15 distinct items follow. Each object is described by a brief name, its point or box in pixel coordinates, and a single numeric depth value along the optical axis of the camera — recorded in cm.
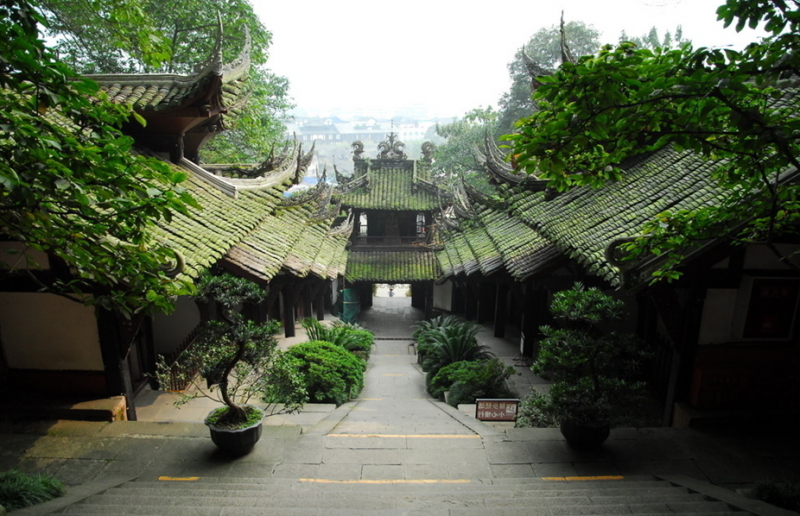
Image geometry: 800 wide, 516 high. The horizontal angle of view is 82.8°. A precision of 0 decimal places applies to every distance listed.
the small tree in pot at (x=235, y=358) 558
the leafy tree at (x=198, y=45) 1259
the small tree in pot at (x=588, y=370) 572
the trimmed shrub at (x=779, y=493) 444
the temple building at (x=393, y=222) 2061
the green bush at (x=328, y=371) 907
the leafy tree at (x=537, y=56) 3098
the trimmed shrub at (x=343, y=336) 1272
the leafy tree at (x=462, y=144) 2912
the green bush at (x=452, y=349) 1167
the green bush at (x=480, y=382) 912
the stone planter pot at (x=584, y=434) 579
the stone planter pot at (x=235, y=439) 553
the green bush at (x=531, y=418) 708
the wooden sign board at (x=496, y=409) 726
